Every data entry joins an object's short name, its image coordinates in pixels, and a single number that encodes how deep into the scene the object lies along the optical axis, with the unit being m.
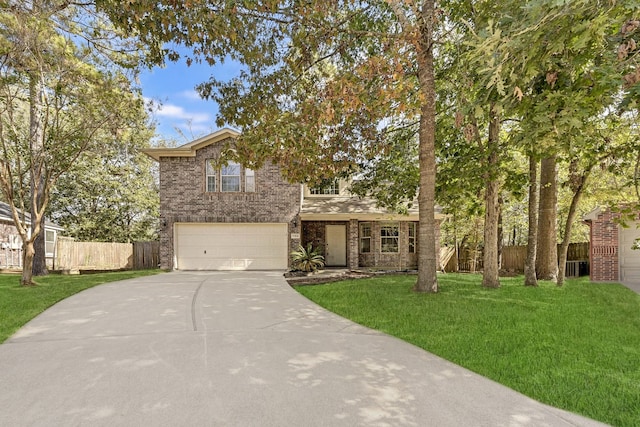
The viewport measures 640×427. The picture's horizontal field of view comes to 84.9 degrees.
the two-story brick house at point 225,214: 15.02
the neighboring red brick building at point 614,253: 12.72
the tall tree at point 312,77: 6.09
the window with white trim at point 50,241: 21.45
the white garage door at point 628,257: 12.70
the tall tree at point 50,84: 9.31
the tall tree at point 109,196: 24.11
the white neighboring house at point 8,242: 16.95
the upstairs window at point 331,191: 18.30
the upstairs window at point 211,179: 15.17
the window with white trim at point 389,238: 16.72
